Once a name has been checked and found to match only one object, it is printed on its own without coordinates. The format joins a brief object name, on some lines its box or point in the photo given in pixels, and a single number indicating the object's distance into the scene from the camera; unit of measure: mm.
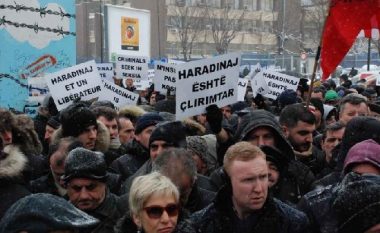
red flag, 6527
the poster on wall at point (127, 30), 17750
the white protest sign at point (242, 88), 10883
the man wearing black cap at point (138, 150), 5410
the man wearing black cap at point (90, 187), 4016
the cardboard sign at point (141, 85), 14856
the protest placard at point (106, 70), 12416
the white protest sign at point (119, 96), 9297
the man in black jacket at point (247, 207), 3428
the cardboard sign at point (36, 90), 11239
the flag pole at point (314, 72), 5855
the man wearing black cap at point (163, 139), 4812
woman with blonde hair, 3387
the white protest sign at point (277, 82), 10453
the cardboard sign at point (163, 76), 9854
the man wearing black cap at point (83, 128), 5625
